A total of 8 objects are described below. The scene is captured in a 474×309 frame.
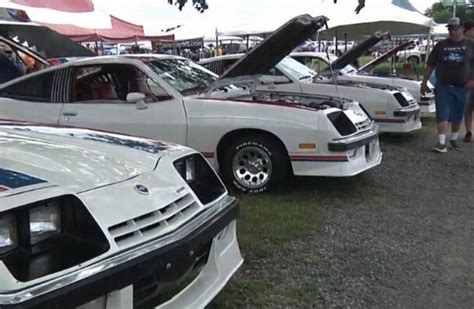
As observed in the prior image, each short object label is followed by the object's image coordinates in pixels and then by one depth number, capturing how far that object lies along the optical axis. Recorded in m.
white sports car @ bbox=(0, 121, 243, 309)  2.18
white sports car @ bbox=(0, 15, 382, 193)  5.70
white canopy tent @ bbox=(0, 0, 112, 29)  10.78
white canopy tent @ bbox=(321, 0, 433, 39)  12.86
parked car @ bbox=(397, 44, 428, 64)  35.09
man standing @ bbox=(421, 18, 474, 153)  8.18
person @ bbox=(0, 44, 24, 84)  8.59
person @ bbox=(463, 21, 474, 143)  9.19
